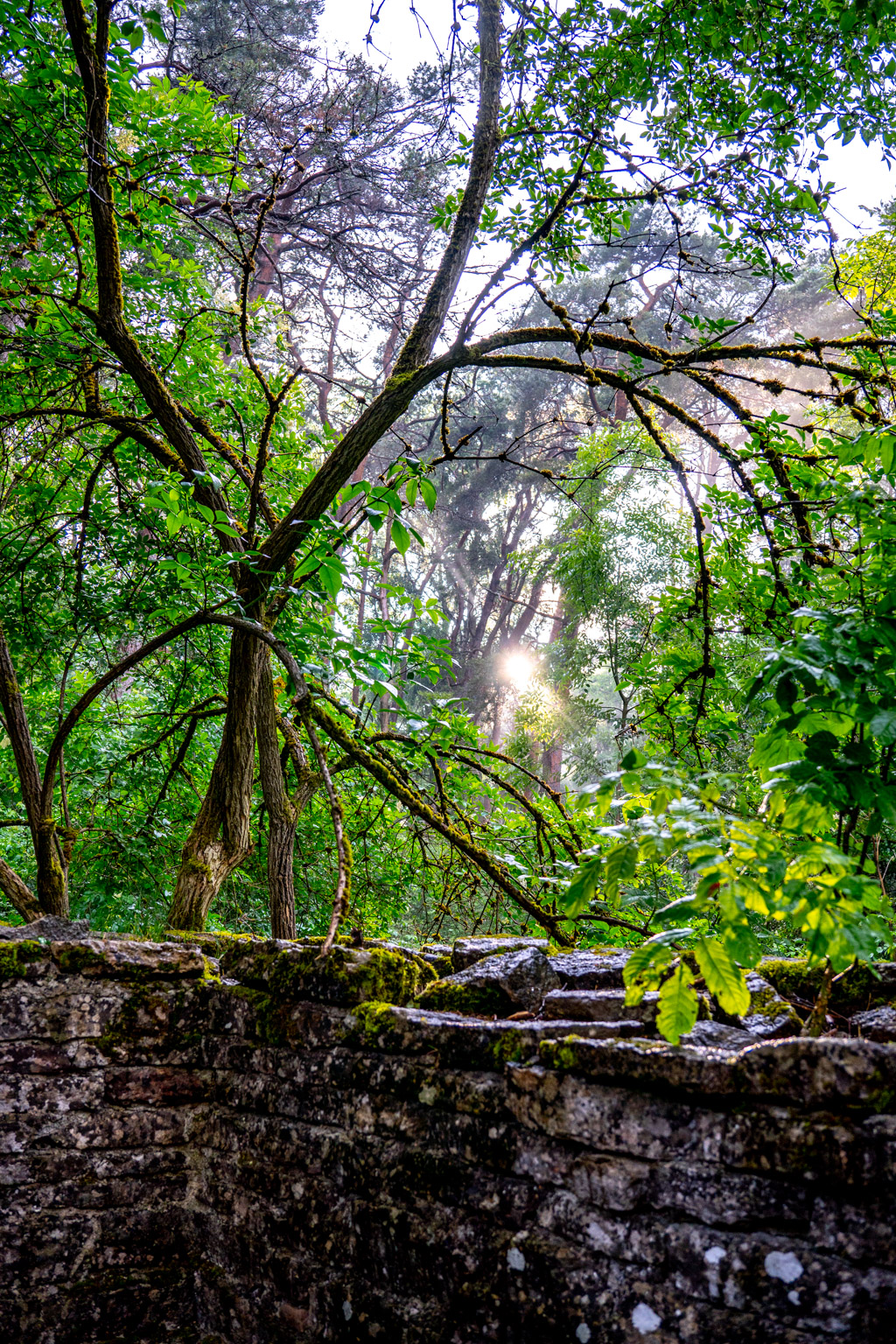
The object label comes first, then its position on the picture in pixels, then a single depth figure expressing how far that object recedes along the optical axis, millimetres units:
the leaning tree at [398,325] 2973
